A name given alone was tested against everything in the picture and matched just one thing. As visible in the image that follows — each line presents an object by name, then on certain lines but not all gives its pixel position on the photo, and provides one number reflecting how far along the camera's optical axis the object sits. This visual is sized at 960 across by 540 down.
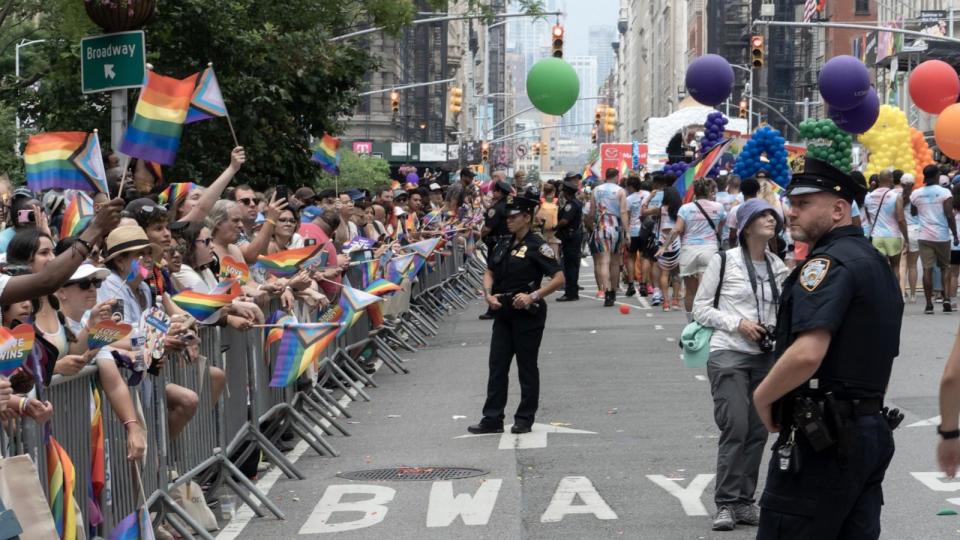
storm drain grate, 10.79
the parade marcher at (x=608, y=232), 25.39
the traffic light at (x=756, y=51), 36.84
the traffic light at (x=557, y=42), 33.08
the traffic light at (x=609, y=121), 71.00
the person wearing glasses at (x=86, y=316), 7.32
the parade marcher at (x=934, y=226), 22.12
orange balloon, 27.31
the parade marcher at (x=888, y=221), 22.64
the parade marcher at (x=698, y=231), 19.58
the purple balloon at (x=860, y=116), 29.66
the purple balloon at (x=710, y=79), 31.53
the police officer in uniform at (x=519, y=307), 12.63
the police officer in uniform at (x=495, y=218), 18.78
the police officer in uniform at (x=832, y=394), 5.77
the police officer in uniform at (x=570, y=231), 26.52
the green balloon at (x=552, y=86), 28.89
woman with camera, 8.94
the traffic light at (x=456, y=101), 55.31
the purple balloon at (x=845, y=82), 28.06
